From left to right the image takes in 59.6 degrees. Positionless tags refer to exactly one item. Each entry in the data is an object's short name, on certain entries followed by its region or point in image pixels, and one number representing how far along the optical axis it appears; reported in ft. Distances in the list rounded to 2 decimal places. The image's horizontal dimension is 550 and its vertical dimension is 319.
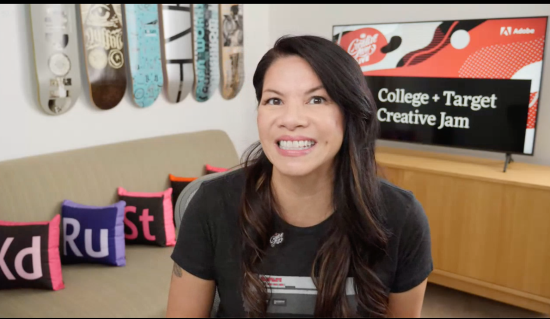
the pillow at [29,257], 6.48
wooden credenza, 8.14
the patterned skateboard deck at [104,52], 8.63
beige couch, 6.47
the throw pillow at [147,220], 8.22
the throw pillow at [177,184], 9.39
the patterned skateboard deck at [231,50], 11.44
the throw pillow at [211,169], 10.23
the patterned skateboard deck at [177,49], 10.13
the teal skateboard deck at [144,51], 9.41
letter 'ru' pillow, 7.43
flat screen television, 8.62
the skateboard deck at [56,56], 7.97
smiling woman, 3.68
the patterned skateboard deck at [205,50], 10.82
